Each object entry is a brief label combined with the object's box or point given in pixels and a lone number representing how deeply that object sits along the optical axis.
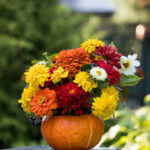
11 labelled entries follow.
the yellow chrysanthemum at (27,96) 1.66
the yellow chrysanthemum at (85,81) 1.60
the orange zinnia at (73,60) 1.63
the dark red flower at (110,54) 1.68
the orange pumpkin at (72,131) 1.63
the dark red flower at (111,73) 1.62
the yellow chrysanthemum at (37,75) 1.61
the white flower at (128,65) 1.70
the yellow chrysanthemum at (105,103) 1.61
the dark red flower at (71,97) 1.60
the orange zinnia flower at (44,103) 1.59
